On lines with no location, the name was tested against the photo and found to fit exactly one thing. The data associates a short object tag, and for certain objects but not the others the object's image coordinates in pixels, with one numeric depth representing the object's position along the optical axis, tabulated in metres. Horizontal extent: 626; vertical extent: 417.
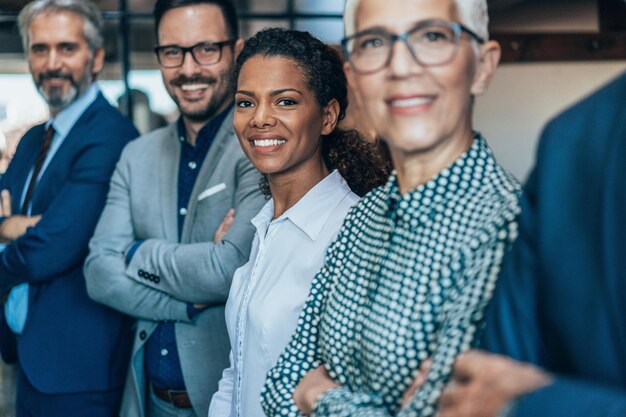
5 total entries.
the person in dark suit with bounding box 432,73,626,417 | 0.86
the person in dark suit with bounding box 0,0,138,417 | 2.70
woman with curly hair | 1.76
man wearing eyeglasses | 2.29
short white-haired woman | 1.15
